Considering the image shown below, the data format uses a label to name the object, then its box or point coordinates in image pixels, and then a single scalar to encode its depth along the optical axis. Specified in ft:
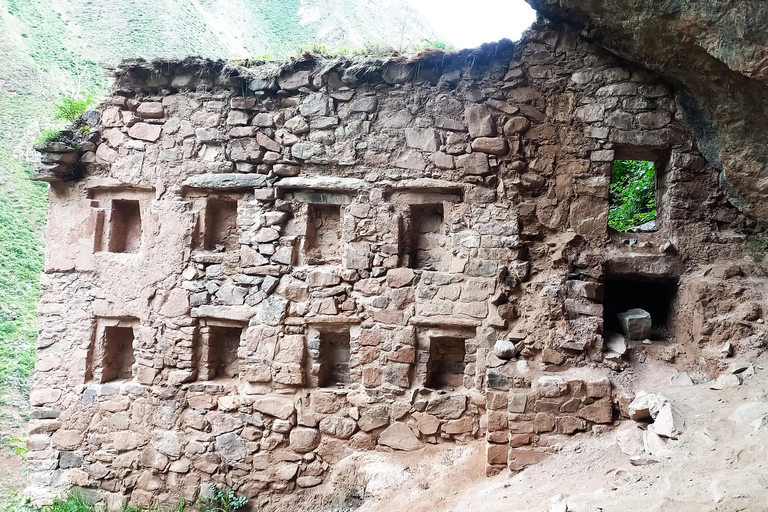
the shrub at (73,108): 15.62
